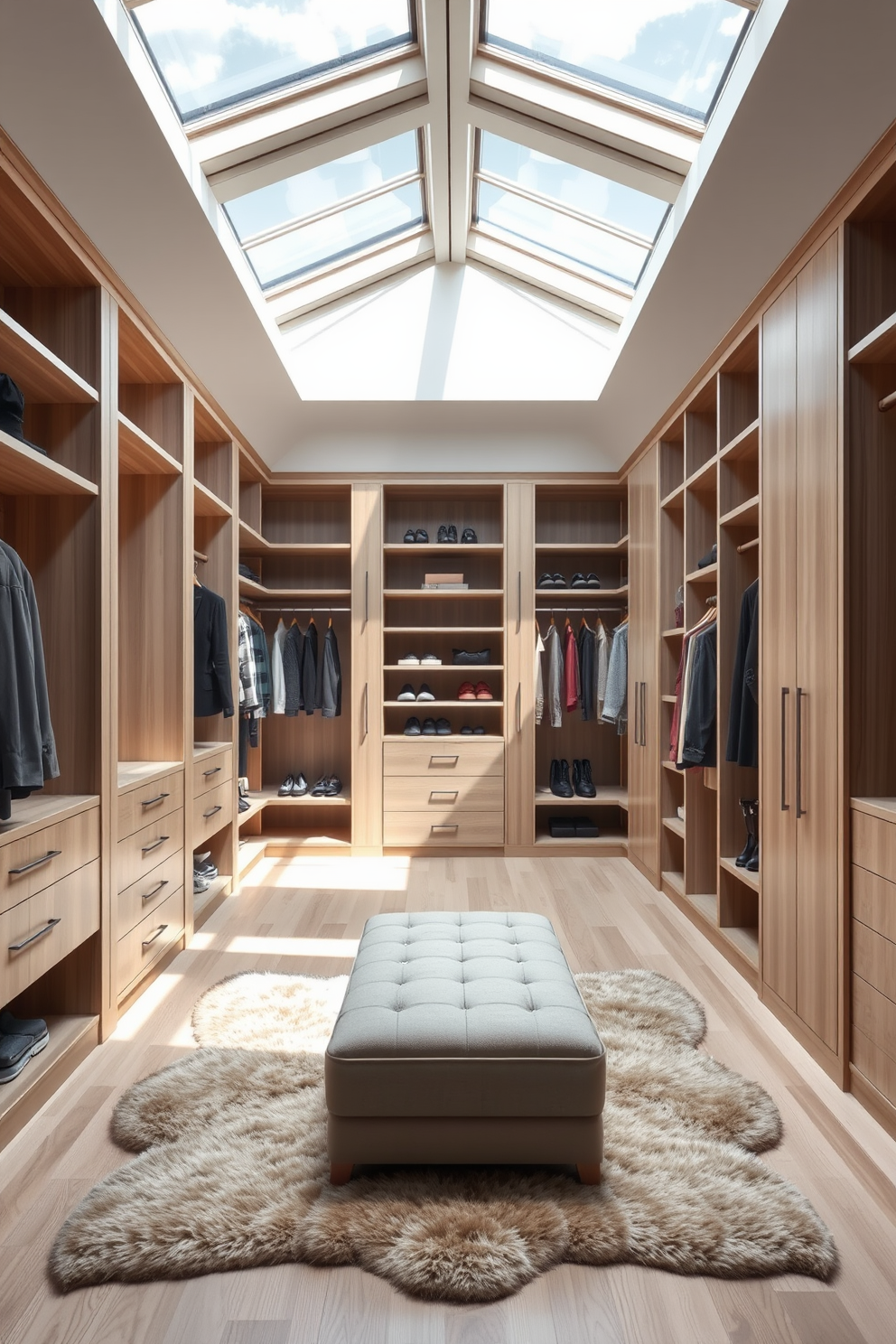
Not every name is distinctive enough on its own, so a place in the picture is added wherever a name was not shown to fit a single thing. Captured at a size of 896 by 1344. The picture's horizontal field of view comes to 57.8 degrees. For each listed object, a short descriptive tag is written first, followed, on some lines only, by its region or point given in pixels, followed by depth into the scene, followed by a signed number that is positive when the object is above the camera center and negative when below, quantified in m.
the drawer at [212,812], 3.78 -0.62
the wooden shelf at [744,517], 3.15 +0.69
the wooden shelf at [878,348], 2.08 +0.91
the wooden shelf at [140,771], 2.90 -0.33
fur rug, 1.56 -1.09
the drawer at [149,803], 2.82 -0.44
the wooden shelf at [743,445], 3.11 +0.98
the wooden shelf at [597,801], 5.23 -0.75
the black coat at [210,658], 3.91 +0.13
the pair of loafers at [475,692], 5.39 -0.04
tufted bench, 1.75 -0.87
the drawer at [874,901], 2.05 -0.57
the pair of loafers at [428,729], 5.23 -0.28
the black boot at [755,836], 3.30 -0.63
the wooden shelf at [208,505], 3.84 +0.91
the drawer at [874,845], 2.05 -0.42
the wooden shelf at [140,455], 2.94 +0.92
